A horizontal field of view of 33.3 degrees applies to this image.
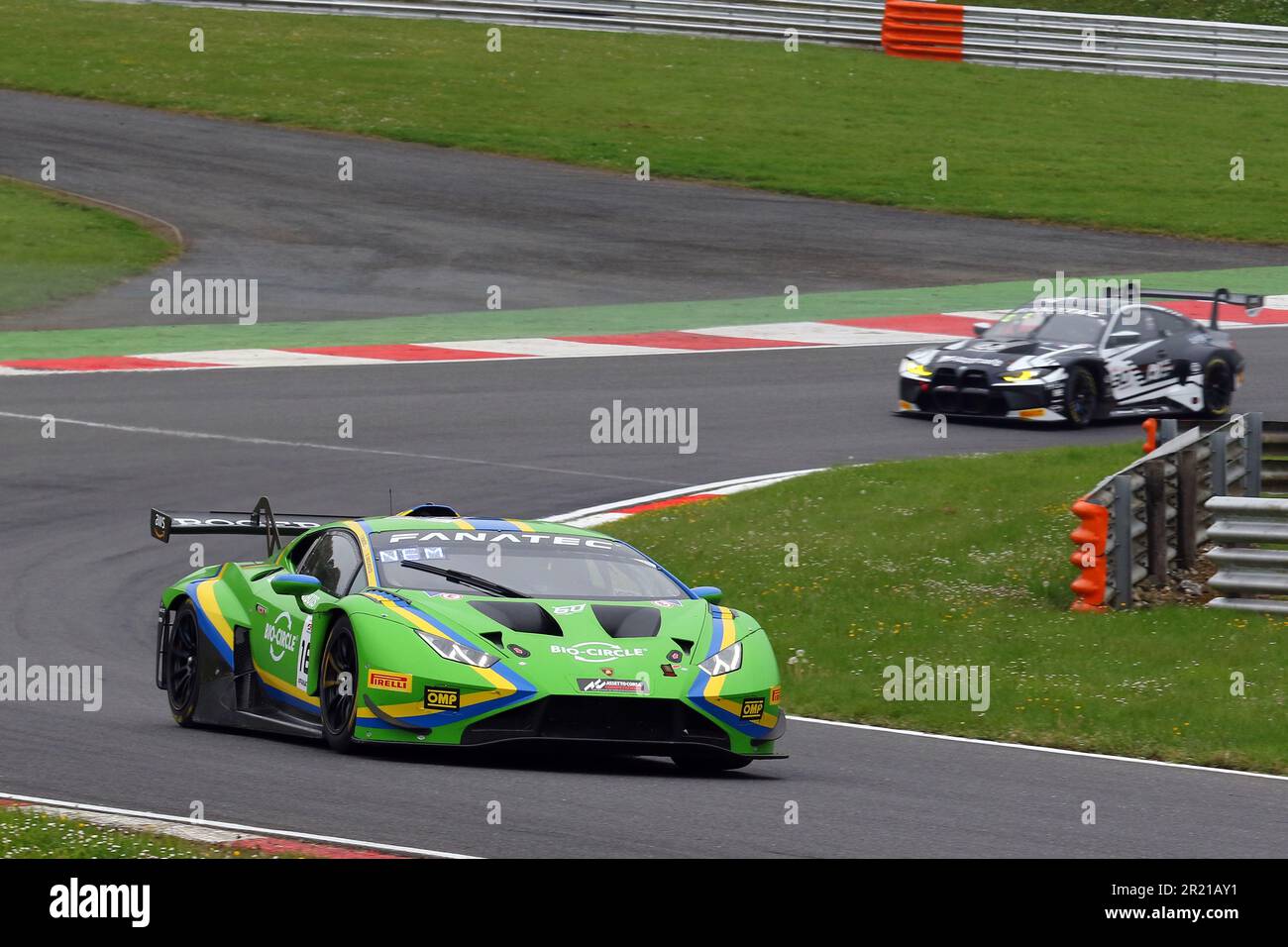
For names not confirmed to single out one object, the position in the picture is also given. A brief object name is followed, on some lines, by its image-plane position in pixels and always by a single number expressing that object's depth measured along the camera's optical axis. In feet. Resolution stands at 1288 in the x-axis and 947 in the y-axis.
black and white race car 73.15
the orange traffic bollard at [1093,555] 47.24
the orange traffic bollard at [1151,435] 57.11
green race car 30.60
